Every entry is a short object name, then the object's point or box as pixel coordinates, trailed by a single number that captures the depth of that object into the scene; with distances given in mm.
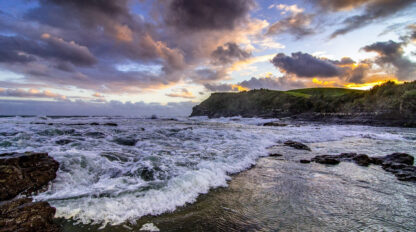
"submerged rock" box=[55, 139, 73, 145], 9475
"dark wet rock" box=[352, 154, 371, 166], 8338
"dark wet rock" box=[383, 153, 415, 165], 8529
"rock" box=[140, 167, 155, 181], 5637
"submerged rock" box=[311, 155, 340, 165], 8503
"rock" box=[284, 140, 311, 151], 12266
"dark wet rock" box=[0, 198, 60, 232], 2770
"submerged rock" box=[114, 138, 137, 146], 11055
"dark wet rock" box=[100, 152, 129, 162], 7262
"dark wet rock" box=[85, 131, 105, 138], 12844
